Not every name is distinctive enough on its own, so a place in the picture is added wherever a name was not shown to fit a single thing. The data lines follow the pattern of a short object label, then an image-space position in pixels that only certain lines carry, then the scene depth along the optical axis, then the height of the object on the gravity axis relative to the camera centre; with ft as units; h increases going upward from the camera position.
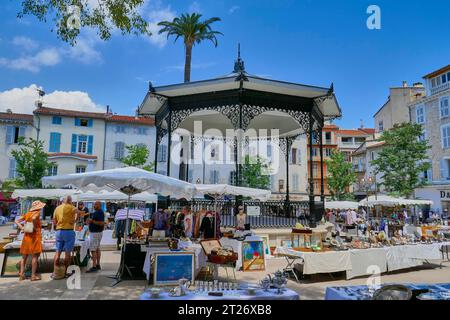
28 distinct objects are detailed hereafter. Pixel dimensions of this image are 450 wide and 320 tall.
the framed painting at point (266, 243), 33.03 -4.15
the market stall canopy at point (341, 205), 60.64 -0.09
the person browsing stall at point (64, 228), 21.61 -1.82
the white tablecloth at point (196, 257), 20.76 -3.73
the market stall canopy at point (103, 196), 40.57 +0.79
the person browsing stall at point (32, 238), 20.88 -2.48
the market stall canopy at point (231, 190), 28.35 +1.22
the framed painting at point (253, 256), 26.35 -4.39
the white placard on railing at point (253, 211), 35.81 -0.83
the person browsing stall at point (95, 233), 24.70 -2.43
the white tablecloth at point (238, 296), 11.10 -3.36
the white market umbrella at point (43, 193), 41.19 +1.13
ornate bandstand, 36.01 +12.81
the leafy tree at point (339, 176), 127.24 +11.57
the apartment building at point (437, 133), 92.99 +22.29
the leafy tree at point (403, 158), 80.38 +12.20
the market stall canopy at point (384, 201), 53.52 +0.70
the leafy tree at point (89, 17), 21.97 +13.52
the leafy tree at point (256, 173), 106.83 +10.56
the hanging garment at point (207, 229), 28.11 -2.31
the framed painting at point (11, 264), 22.49 -4.54
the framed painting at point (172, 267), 20.10 -4.17
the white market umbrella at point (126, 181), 20.42 +1.43
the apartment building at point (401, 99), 120.67 +41.22
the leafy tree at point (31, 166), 82.07 +9.26
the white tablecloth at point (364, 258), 22.41 -4.14
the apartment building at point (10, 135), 101.35 +21.57
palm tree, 81.35 +45.55
